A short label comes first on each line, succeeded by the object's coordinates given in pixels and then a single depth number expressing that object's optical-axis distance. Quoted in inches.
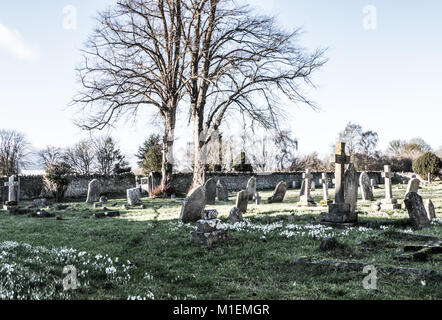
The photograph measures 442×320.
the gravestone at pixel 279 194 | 809.3
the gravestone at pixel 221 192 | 906.2
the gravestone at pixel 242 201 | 580.4
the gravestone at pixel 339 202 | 424.8
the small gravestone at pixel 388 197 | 589.6
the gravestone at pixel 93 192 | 878.4
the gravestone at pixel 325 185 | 824.9
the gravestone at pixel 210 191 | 783.1
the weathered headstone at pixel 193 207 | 488.7
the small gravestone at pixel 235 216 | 466.0
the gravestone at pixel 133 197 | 785.6
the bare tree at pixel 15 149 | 2226.9
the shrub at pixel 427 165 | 1448.1
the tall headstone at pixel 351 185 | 565.9
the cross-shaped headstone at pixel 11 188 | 853.0
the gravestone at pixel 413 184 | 648.4
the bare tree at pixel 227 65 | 853.2
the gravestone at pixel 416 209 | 400.2
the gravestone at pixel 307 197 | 686.5
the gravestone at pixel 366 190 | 813.2
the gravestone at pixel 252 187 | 869.4
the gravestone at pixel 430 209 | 432.8
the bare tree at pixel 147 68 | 928.9
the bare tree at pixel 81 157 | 2083.8
